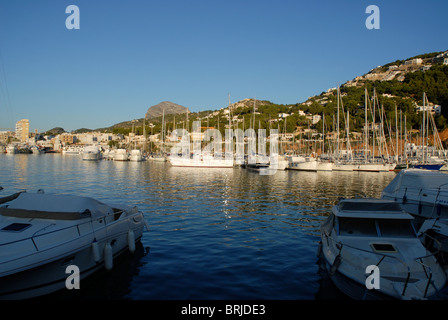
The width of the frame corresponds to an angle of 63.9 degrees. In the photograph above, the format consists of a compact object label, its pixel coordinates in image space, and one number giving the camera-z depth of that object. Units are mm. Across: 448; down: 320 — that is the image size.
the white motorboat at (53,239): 8992
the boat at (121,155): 115500
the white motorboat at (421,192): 17109
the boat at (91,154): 117494
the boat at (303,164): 68475
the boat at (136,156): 109125
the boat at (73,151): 182875
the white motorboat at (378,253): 8812
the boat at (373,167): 70375
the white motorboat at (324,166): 68288
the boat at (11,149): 179375
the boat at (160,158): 107875
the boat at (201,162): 77312
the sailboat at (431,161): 59781
